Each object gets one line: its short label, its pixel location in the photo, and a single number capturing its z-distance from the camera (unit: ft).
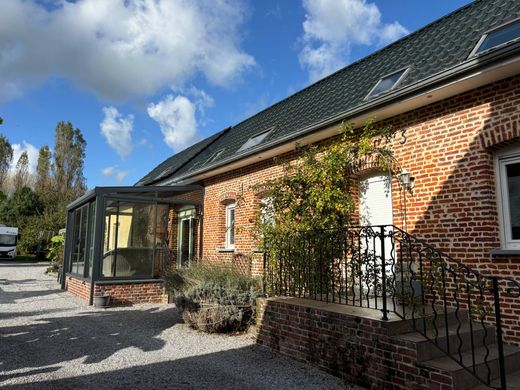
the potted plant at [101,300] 30.91
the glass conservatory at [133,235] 33.32
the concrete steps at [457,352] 11.93
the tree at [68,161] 132.77
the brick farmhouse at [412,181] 14.79
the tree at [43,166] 132.41
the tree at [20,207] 118.32
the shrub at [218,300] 21.86
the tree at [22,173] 144.60
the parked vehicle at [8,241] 99.50
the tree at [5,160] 142.31
